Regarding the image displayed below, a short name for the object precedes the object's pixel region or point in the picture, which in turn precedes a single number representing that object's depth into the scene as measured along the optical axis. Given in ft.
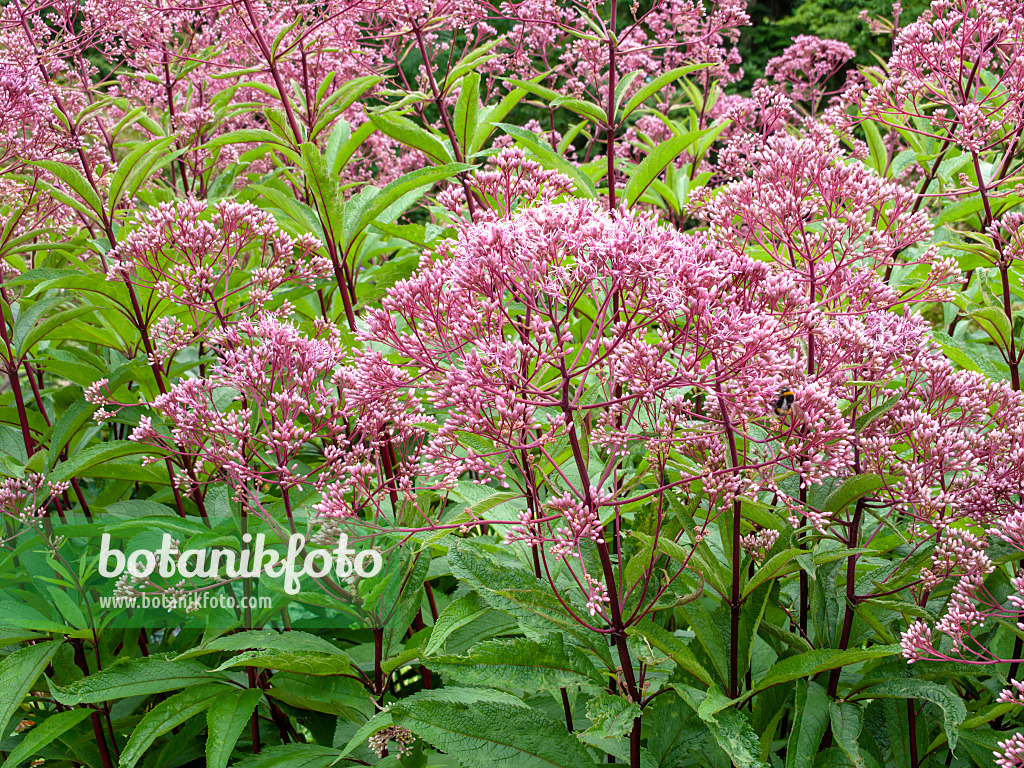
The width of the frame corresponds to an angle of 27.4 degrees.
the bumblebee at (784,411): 6.02
